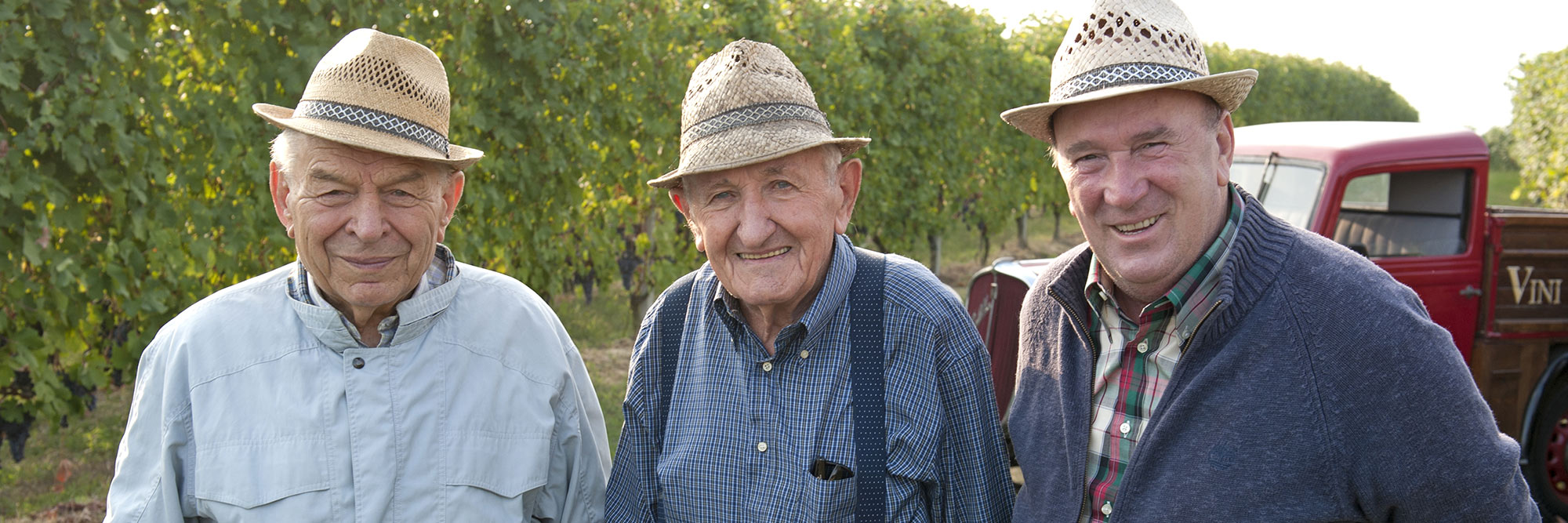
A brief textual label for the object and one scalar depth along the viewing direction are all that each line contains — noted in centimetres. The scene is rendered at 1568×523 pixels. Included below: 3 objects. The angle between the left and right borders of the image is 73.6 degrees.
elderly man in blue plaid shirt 196
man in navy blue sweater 164
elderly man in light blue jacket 197
